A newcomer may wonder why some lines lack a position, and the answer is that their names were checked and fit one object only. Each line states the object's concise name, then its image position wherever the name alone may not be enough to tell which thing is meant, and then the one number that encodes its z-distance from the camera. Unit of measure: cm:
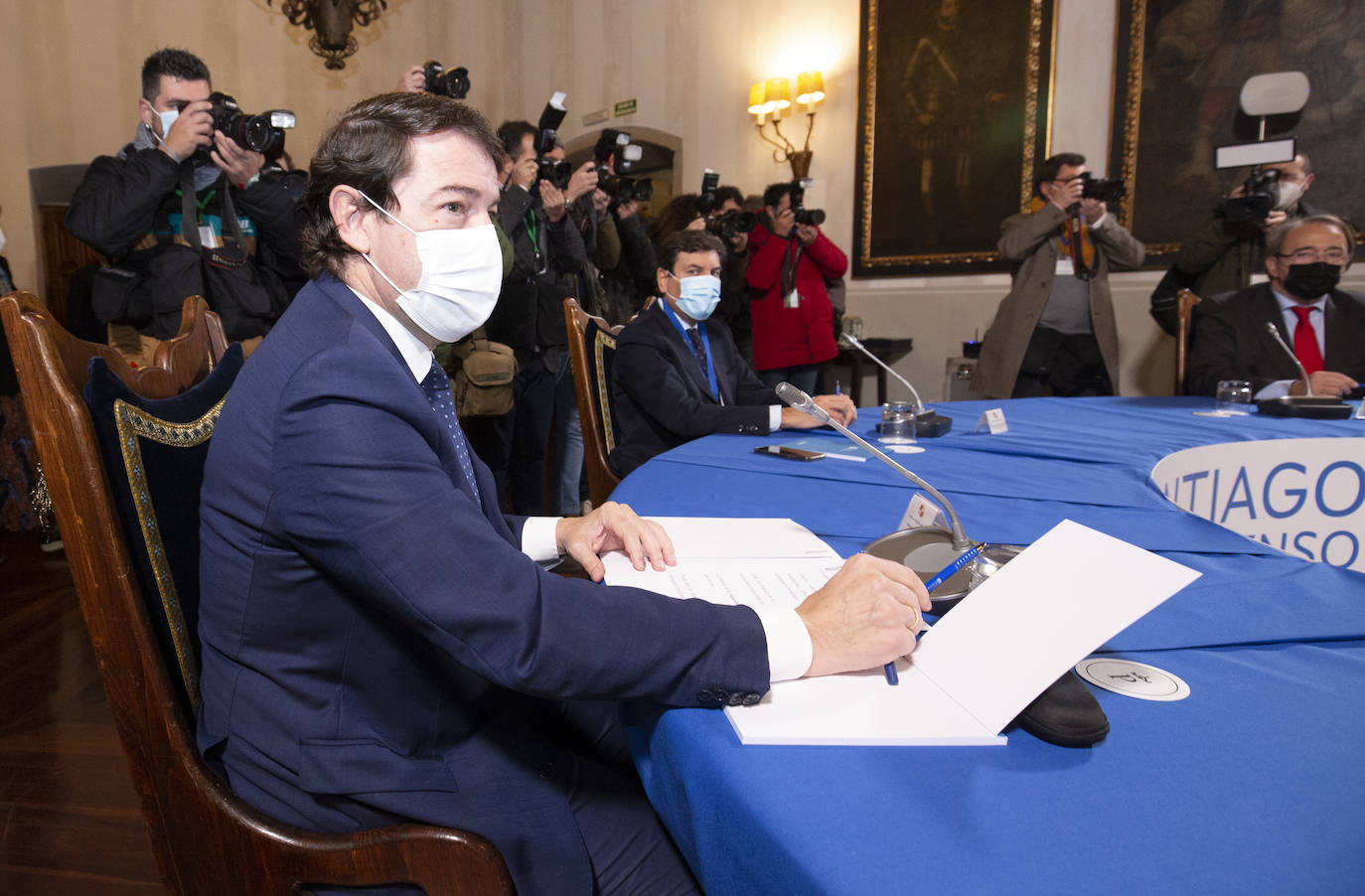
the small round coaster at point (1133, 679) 68
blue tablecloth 47
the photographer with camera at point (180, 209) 223
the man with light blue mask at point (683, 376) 216
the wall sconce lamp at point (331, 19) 538
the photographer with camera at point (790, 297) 435
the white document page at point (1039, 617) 61
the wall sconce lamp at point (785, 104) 555
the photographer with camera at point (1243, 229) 343
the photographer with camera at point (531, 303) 328
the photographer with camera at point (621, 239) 365
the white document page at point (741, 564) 86
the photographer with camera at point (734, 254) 388
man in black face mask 274
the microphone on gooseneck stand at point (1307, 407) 211
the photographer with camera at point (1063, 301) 385
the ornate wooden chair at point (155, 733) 71
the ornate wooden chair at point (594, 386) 239
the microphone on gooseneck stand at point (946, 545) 91
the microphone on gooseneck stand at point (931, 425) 197
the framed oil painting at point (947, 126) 488
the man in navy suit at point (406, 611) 67
